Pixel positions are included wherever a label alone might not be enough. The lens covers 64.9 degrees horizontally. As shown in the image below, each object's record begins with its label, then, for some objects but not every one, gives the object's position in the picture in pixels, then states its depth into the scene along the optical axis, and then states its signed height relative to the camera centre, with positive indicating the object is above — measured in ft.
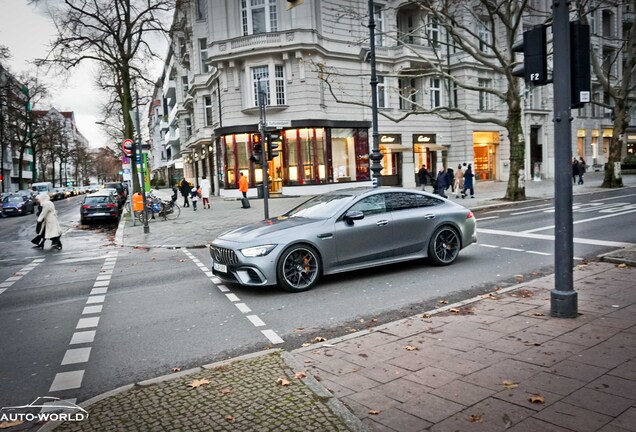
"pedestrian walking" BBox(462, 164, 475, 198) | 85.30 -2.08
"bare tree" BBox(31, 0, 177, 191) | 88.58 +27.61
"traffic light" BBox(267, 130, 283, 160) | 53.01 +3.60
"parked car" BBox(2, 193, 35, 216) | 116.37 -3.46
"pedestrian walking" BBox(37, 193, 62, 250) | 50.65 -3.30
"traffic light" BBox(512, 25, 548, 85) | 18.11 +3.97
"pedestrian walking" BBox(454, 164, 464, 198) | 89.34 -1.93
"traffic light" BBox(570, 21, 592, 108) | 17.63 +3.46
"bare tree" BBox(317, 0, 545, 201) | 70.38 +11.22
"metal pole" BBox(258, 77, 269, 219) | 52.48 +3.31
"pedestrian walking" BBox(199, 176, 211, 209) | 93.25 -2.11
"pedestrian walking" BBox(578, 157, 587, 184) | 106.01 -2.02
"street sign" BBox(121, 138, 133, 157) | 69.36 +5.04
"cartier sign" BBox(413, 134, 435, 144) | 123.44 +7.85
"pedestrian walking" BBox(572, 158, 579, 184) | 108.99 -0.94
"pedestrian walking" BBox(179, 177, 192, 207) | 99.30 -1.31
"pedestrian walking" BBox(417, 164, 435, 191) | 97.71 -1.00
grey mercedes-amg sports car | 25.20 -3.48
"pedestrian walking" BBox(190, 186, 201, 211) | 87.35 -2.77
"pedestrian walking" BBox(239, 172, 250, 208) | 84.31 -1.79
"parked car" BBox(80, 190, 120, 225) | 80.89 -3.85
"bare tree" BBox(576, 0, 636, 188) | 86.84 +9.43
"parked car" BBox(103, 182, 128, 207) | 123.48 -1.66
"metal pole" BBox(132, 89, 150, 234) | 60.23 +2.71
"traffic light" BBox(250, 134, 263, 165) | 53.06 +3.07
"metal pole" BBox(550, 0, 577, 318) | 17.70 -0.25
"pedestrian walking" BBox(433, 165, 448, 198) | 83.40 -2.28
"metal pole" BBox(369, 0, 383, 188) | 54.70 +6.02
